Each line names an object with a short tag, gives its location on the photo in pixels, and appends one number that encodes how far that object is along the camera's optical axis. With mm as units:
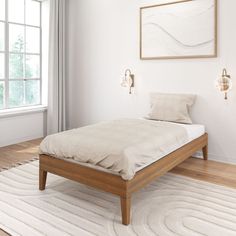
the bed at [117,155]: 2238
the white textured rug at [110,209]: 2100
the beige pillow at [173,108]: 3715
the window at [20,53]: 4445
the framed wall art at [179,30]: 3619
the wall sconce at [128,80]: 4383
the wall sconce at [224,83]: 3480
